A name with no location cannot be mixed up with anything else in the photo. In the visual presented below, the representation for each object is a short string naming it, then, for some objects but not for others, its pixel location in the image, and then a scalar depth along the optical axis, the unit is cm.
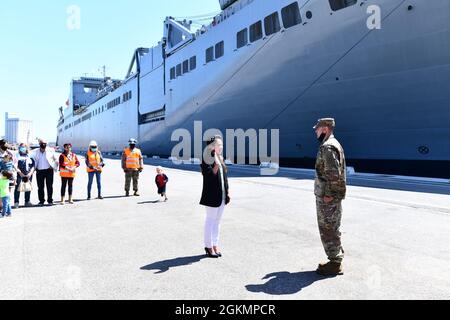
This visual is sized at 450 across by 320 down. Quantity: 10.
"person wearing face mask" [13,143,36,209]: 898
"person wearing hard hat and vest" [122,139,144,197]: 1084
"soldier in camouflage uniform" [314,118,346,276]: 407
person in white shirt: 934
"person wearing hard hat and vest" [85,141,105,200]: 1015
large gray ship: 1256
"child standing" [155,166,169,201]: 943
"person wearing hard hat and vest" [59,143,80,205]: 952
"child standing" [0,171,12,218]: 744
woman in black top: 483
